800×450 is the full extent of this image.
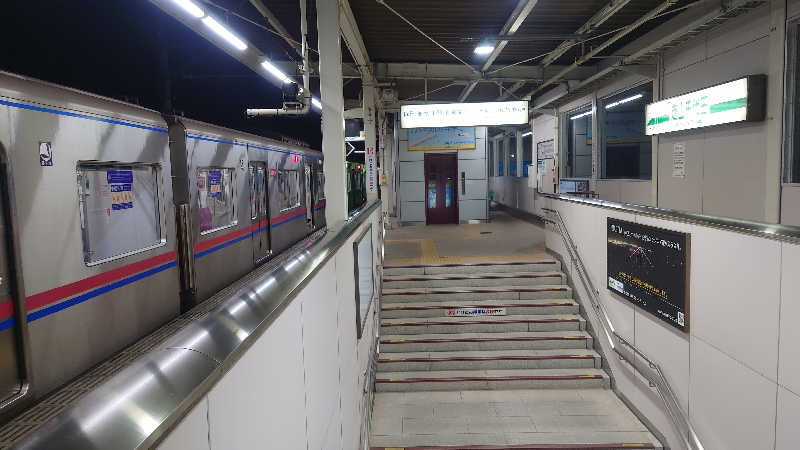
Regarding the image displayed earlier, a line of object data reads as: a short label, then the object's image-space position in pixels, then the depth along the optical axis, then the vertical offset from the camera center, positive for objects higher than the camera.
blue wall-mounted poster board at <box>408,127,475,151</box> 12.59 +1.18
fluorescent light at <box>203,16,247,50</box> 3.57 +1.26
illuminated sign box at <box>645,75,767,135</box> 5.00 +0.84
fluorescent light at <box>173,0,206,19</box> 3.09 +1.19
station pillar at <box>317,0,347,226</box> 4.91 +0.80
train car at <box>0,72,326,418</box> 2.40 -0.23
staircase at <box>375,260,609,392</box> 5.95 -2.00
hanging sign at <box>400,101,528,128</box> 7.84 +1.12
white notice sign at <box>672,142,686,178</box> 6.61 +0.26
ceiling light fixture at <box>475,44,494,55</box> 7.42 +2.09
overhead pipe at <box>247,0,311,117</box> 4.77 +1.00
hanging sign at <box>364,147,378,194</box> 9.98 +0.34
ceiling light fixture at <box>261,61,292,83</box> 5.31 +1.32
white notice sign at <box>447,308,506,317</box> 6.79 -1.80
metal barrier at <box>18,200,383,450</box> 0.76 -0.38
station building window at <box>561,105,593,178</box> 11.48 +0.86
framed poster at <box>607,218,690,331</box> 4.08 -0.84
